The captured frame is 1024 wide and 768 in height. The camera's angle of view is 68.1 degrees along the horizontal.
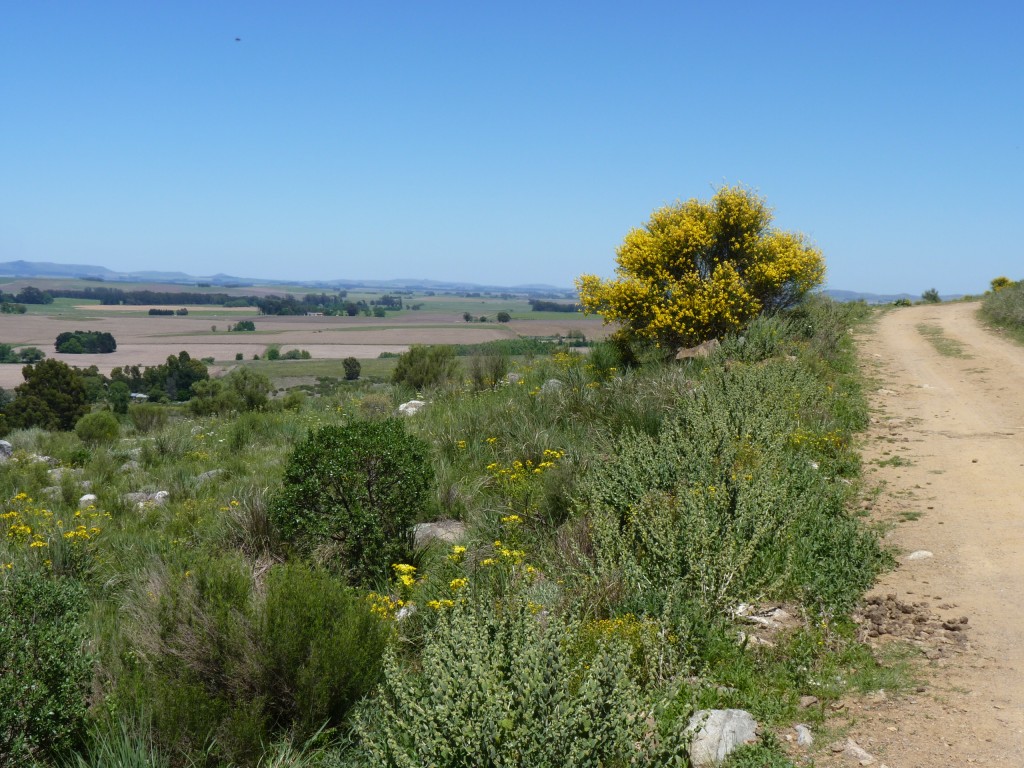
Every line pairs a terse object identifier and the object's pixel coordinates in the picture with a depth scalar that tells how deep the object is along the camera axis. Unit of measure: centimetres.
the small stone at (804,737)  368
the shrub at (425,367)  1858
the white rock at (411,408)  1405
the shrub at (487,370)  1628
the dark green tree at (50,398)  3625
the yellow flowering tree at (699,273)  1441
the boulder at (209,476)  1077
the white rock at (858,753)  351
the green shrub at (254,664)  377
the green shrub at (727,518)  486
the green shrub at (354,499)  663
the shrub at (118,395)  3488
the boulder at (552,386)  1170
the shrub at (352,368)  5269
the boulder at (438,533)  694
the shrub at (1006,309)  2133
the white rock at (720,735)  351
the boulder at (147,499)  972
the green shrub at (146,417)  1845
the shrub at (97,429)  1623
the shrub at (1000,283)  3678
